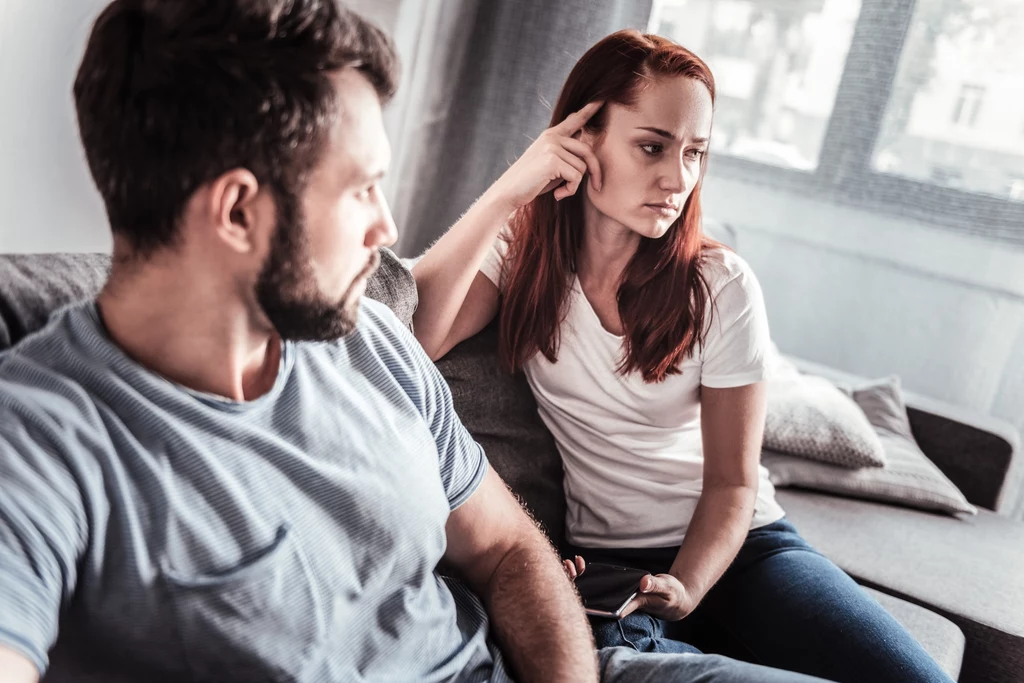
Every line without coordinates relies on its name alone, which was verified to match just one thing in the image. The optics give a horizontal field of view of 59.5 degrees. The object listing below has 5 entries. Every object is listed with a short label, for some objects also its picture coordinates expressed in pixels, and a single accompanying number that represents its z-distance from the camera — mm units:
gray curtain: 2352
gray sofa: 984
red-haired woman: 1394
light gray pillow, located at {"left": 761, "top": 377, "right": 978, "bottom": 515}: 2172
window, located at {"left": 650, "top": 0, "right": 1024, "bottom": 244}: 2928
